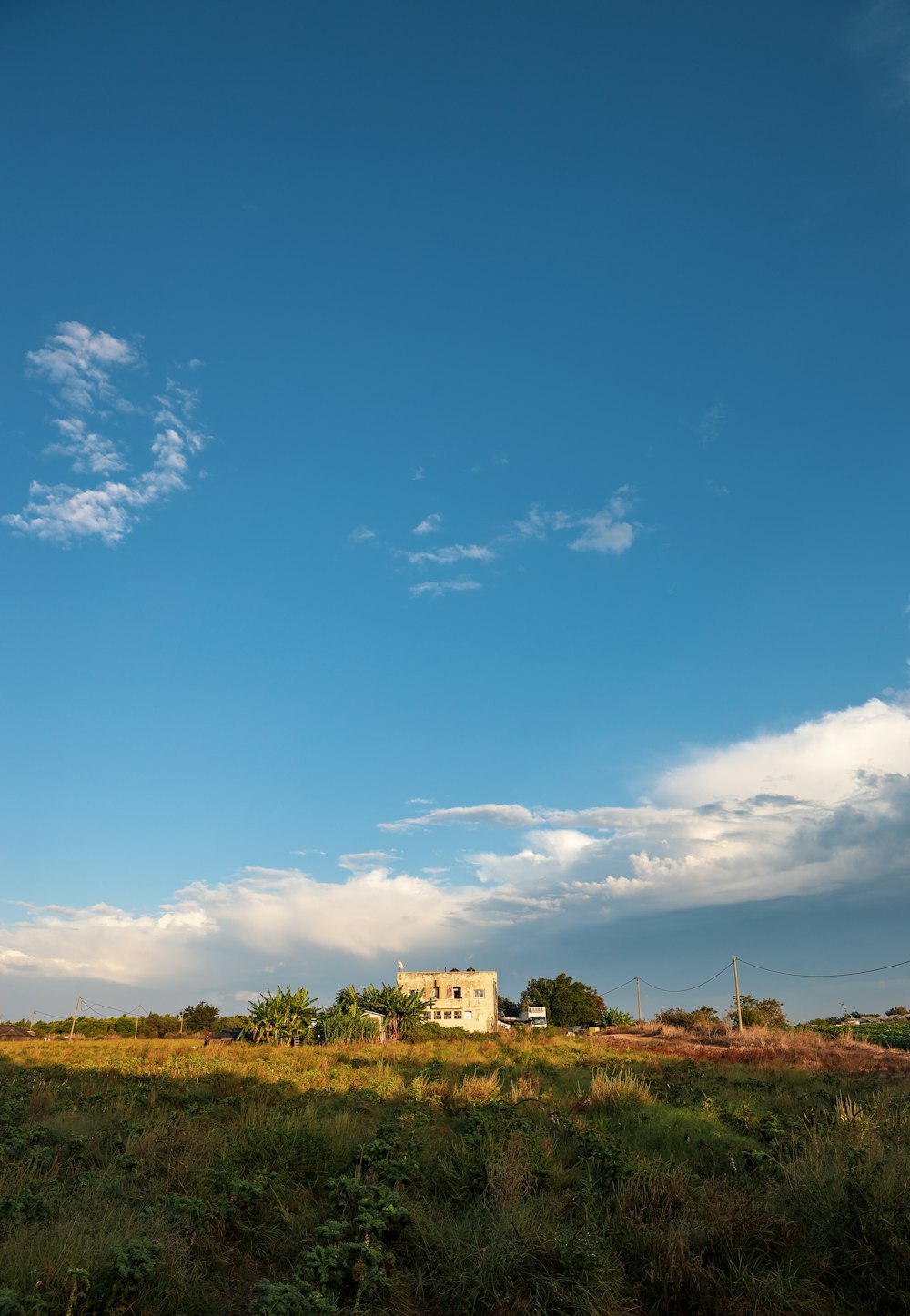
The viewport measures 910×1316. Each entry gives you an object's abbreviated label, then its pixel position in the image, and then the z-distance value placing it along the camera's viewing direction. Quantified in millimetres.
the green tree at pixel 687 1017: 59656
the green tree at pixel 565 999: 88812
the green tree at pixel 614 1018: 75275
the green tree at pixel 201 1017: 72250
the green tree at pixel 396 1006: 48750
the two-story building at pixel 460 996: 67438
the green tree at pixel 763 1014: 63569
